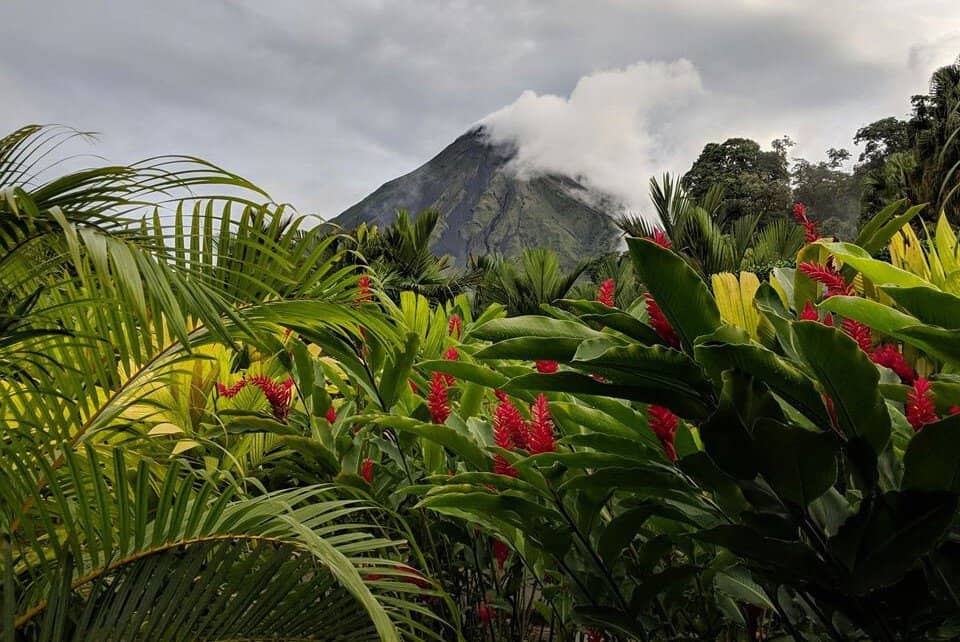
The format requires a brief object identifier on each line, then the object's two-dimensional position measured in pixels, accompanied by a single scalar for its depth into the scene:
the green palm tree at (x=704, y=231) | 7.64
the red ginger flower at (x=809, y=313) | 0.78
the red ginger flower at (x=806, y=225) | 1.16
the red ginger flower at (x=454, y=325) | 2.27
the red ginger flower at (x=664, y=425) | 0.76
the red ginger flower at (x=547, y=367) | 0.94
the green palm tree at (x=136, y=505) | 0.94
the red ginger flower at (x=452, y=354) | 1.51
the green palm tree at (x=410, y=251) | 10.48
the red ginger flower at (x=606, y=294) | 1.04
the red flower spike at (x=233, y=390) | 1.68
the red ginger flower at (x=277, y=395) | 1.37
